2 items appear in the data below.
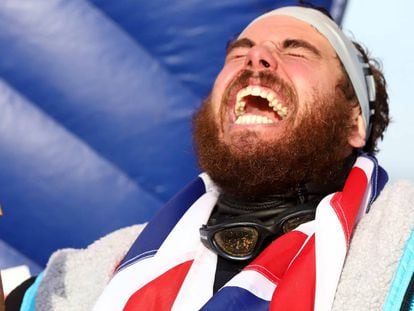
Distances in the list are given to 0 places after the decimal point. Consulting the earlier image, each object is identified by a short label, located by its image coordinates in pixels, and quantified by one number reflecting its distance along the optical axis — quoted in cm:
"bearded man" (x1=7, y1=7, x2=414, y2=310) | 195
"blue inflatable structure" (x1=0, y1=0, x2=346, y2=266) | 246
